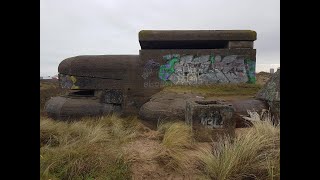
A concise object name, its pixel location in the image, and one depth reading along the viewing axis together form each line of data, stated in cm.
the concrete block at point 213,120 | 334
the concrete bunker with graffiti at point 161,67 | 593
